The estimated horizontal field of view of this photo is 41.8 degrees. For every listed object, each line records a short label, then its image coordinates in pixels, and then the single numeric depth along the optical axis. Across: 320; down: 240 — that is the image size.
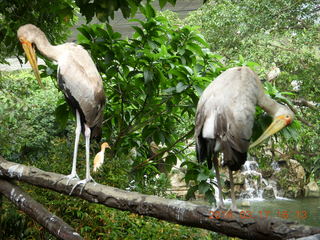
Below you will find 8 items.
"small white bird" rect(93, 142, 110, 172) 4.91
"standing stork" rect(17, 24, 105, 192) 3.13
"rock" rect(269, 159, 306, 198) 13.46
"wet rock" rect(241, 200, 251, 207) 11.59
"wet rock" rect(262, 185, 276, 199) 13.32
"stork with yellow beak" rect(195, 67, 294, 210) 2.40
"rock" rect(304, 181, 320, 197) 13.55
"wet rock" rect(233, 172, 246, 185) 13.28
